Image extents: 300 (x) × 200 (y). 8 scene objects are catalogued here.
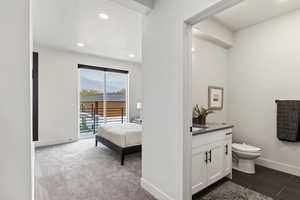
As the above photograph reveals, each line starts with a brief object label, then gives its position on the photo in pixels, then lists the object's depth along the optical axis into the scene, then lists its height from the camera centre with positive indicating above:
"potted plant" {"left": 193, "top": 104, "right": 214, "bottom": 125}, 2.41 -0.29
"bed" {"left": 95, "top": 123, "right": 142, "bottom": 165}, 2.84 -0.85
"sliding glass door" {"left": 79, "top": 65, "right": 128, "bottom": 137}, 4.72 +0.07
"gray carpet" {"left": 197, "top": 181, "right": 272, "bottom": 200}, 1.82 -1.26
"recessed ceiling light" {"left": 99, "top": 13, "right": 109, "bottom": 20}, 2.40 +1.45
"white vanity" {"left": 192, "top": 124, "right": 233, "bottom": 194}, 1.76 -0.77
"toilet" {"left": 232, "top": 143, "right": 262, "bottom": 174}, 2.39 -0.99
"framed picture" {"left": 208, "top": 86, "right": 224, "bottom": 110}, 2.90 +0.05
